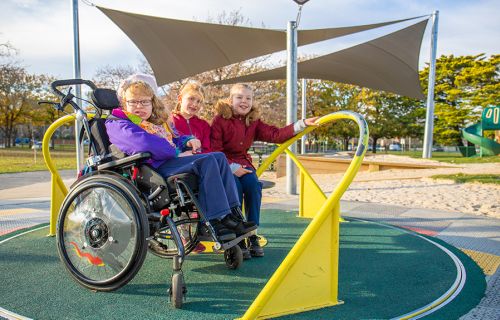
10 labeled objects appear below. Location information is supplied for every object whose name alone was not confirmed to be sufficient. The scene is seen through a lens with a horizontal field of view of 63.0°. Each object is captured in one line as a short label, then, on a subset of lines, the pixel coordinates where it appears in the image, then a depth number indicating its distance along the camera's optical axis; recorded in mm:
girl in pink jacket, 3260
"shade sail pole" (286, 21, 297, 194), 6809
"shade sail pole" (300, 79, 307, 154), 19219
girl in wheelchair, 2328
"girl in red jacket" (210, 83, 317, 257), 3205
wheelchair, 2201
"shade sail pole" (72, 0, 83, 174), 6453
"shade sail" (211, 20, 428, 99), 8755
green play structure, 20469
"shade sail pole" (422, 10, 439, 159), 14000
